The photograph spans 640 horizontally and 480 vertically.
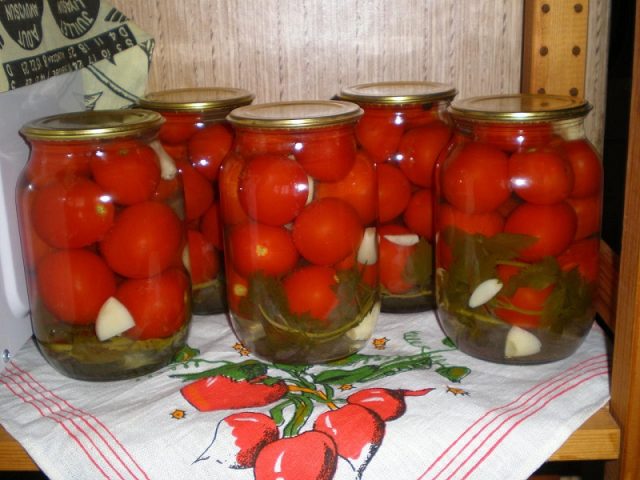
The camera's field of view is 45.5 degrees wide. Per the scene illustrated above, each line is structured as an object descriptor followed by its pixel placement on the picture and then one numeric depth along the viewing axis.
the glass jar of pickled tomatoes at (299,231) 0.57
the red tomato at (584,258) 0.58
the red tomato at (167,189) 0.60
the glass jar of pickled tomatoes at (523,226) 0.57
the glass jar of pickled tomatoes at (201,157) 0.66
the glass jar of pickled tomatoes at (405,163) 0.66
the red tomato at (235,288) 0.61
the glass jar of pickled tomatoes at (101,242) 0.56
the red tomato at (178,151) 0.67
